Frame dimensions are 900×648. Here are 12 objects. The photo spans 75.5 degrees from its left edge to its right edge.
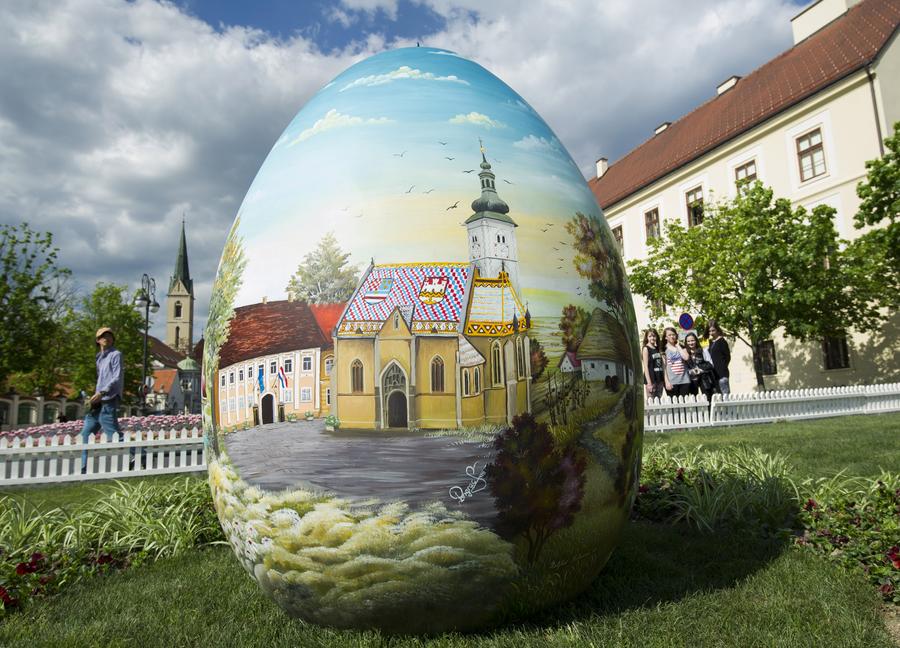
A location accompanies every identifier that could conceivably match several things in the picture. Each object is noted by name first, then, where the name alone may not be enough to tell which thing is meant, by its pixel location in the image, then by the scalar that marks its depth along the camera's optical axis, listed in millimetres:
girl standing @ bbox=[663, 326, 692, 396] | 13977
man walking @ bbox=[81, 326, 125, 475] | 9578
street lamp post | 30400
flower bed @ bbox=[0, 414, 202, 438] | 16766
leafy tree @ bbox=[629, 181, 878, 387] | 24391
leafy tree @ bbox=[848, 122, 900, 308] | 21375
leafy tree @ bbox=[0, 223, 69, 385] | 32844
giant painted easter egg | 2719
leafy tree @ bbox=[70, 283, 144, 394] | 47125
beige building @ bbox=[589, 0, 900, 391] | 26391
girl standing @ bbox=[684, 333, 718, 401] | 14266
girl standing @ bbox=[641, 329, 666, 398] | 12445
